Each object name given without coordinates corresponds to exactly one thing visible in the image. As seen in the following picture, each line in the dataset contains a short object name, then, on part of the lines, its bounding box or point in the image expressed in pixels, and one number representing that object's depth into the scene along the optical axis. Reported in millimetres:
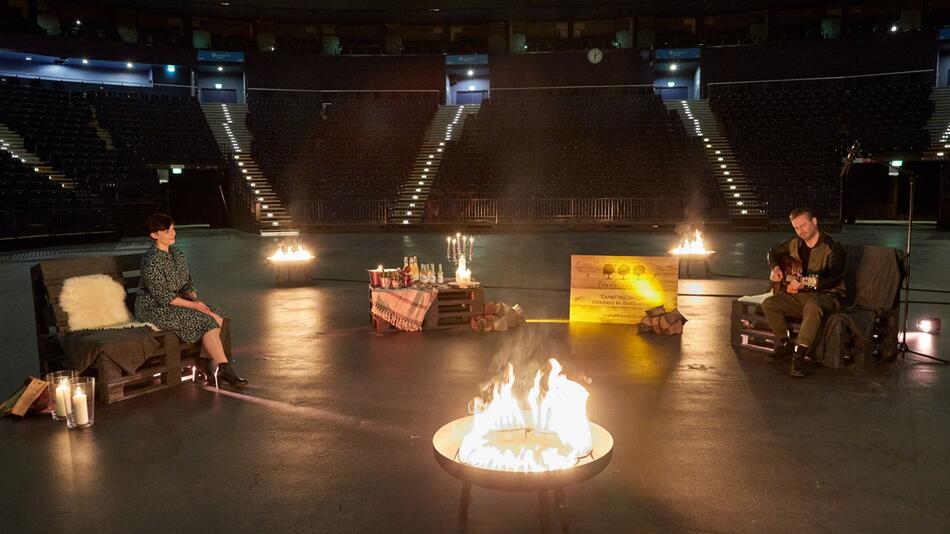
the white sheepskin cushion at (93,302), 6215
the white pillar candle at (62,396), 5348
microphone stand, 6918
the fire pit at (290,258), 13047
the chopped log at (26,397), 5453
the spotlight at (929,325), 8195
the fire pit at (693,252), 13191
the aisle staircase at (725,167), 27750
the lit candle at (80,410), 5247
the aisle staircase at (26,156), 25953
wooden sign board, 8844
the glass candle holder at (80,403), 5250
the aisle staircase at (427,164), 29433
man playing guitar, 6652
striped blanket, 8750
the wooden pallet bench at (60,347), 6117
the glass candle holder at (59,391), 5352
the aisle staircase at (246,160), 27688
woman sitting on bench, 6191
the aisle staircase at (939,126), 28234
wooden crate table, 8867
